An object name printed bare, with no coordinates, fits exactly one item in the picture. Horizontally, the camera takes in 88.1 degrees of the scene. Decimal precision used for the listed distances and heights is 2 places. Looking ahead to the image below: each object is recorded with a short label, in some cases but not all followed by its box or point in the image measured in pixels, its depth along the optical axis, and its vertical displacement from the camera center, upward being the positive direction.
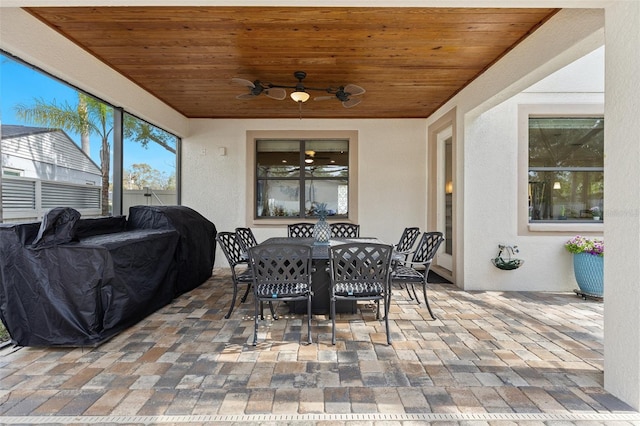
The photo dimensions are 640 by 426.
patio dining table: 3.59 -0.97
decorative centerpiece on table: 3.92 -0.24
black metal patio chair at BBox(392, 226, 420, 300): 4.48 -0.40
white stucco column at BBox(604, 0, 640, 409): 1.98 +0.06
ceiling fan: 3.87 +1.42
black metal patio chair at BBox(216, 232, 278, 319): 3.50 -0.53
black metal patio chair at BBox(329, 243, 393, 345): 2.85 -0.53
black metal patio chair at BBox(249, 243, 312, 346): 2.85 -0.55
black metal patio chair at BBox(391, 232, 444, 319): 3.49 -0.58
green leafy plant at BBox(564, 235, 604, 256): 4.36 -0.45
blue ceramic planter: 4.29 -0.81
